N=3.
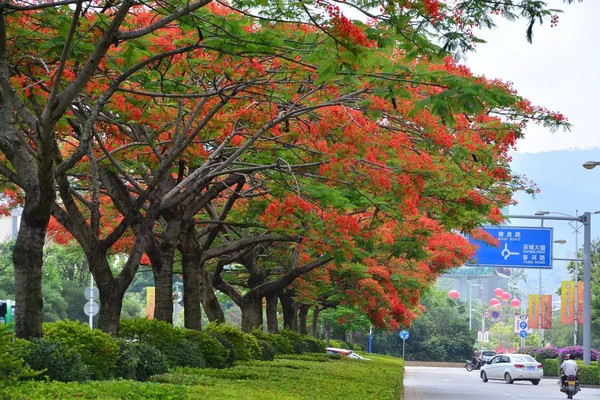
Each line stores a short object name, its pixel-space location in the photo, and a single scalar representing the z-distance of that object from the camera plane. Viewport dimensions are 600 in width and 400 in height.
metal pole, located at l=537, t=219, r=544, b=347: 81.24
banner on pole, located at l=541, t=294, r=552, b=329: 85.00
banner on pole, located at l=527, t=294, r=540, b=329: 85.12
